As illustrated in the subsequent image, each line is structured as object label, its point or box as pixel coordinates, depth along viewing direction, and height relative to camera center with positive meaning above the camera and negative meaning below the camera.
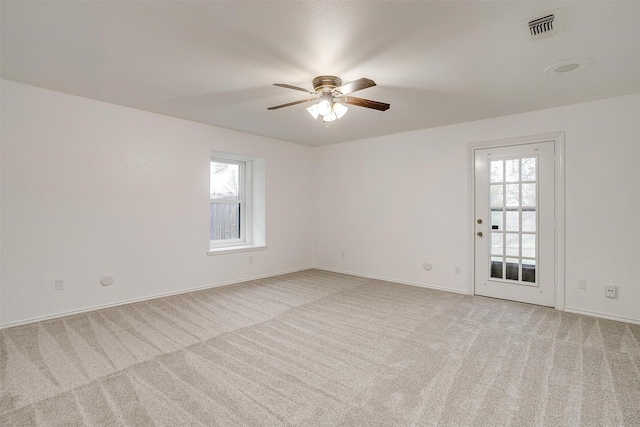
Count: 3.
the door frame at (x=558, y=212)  3.74 +0.03
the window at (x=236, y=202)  5.20 +0.22
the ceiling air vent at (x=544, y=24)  1.95 +1.25
